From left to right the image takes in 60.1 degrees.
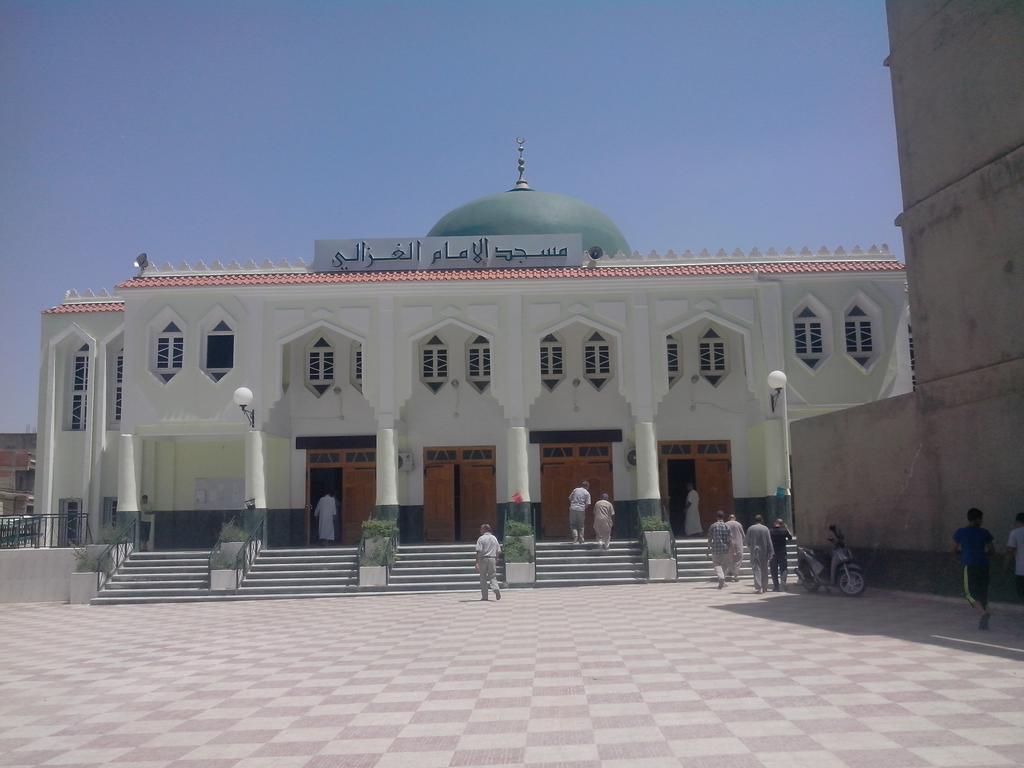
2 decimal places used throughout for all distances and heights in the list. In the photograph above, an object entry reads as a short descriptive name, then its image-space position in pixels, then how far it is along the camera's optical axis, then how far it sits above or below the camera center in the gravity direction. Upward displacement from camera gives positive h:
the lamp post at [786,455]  19.59 +0.67
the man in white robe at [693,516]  21.58 -0.68
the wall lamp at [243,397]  19.02 +2.23
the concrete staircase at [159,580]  18.06 -1.59
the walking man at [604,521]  19.30 -0.66
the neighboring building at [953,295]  11.12 +2.46
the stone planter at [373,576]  18.19 -1.60
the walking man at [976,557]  9.91 -0.88
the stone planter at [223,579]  18.22 -1.58
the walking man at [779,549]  15.61 -1.13
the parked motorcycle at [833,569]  13.80 -1.37
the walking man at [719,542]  17.09 -1.05
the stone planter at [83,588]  18.33 -1.68
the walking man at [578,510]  19.59 -0.41
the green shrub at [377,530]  18.53 -0.67
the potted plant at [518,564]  18.16 -1.44
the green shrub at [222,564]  18.33 -1.27
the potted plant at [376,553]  18.20 -1.15
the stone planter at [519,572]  18.16 -1.61
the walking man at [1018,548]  9.91 -0.78
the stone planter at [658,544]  18.31 -1.14
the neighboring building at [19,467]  34.54 +1.67
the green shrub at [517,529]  18.59 -0.75
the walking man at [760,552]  15.62 -1.17
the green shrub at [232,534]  18.70 -0.68
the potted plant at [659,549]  18.17 -1.24
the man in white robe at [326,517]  21.38 -0.43
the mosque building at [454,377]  20.28 +2.79
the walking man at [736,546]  17.16 -1.16
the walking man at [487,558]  15.83 -1.15
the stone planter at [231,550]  18.48 -1.00
